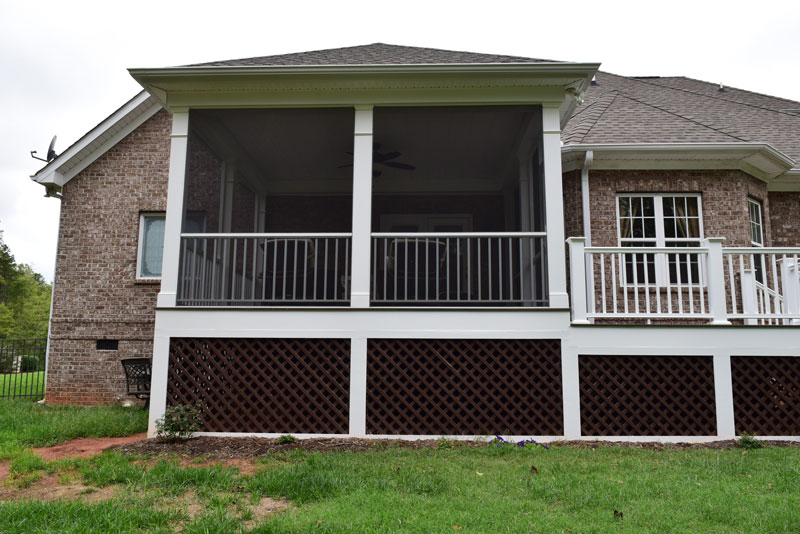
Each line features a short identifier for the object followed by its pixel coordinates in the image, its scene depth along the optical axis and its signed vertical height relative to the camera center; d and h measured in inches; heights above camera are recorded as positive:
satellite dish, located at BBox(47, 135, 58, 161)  401.1 +141.3
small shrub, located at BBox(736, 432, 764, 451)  225.8 -32.8
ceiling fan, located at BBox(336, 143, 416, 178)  345.7 +120.1
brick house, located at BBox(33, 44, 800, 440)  246.7 +48.9
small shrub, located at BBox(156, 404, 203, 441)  237.9 -28.7
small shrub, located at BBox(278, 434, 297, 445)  238.5 -34.7
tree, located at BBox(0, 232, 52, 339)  1510.8 +140.9
